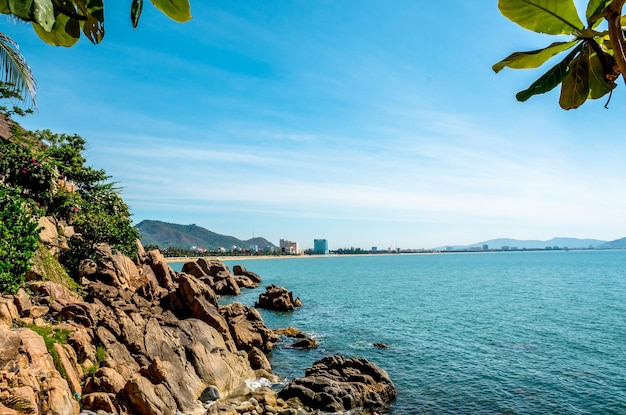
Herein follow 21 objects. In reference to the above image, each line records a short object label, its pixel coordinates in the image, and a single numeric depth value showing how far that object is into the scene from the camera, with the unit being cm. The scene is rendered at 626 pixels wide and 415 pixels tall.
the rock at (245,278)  8112
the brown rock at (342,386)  1988
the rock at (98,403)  1443
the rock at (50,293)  1908
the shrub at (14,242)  1593
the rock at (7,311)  1419
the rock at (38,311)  1644
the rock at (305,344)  3253
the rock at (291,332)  3639
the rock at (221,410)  1708
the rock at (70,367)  1453
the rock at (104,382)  1531
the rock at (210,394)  1890
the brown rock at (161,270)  3744
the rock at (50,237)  2635
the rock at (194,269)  6488
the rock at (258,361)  2586
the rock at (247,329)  3016
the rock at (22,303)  1584
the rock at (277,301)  5281
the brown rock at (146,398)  1550
